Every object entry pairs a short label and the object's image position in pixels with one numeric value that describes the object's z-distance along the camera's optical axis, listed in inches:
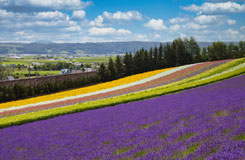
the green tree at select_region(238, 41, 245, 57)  4776.1
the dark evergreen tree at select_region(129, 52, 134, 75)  3436.0
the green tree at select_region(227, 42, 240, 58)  4434.5
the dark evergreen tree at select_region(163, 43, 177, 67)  3806.6
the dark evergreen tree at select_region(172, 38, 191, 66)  3832.4
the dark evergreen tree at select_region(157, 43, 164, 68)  3730.3
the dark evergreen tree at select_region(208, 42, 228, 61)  4346.7
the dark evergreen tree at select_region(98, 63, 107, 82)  2797.7
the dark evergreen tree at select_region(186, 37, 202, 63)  4072.6
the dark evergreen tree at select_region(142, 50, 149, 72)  3586.4
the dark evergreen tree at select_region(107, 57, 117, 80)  2962.8
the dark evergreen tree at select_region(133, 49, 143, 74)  3500.0
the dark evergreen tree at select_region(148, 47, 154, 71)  3636.8
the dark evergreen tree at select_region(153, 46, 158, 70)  3678.6
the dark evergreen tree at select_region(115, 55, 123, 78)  3198.8
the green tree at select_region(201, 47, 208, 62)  4234.7
